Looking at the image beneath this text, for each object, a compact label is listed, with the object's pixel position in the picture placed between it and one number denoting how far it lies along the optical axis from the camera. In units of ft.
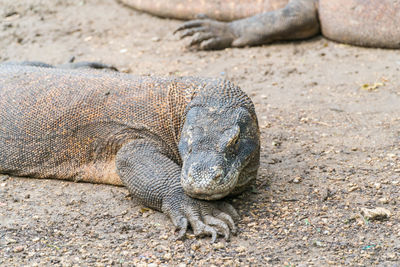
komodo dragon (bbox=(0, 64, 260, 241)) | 22.25
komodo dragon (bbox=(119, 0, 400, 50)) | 41.24
